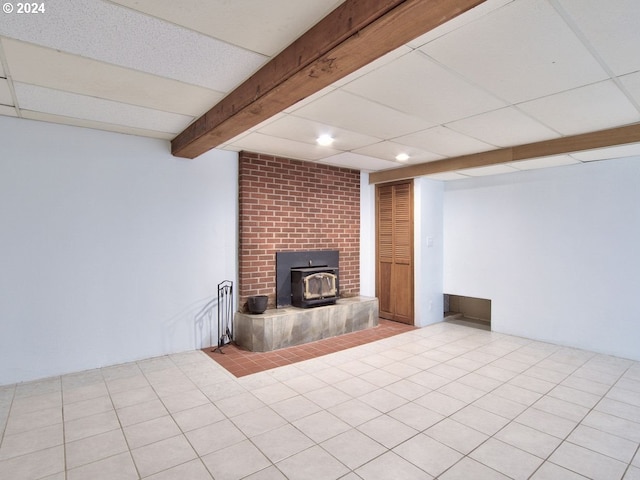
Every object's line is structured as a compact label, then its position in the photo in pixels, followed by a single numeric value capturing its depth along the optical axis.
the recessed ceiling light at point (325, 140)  3.65
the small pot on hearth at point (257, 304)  4.24
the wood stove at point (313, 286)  4.60
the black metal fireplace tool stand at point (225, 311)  4.37
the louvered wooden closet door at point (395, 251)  5.45
